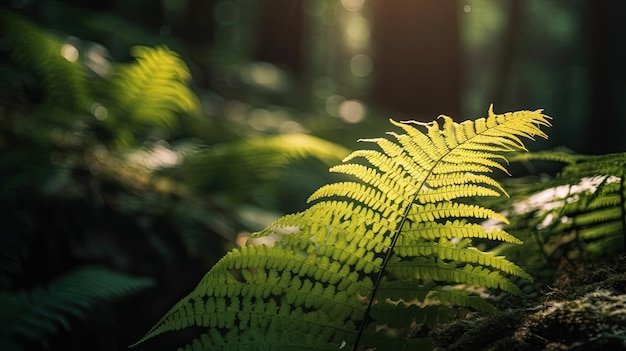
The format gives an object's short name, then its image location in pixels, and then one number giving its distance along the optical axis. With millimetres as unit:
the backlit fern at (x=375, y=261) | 1141
